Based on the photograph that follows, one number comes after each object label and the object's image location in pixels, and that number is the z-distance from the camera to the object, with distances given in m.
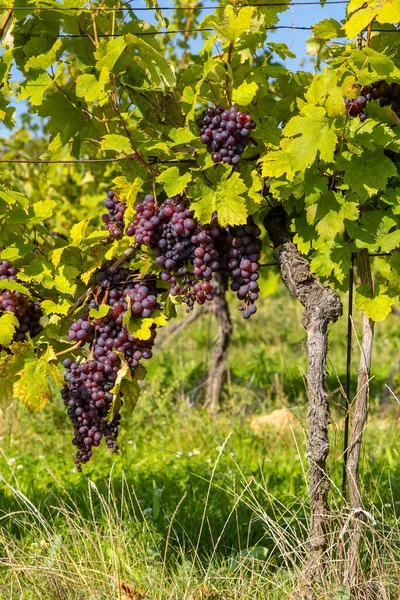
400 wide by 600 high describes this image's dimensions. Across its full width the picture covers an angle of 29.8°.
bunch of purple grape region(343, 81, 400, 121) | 2.48
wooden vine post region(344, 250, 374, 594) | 2.67
